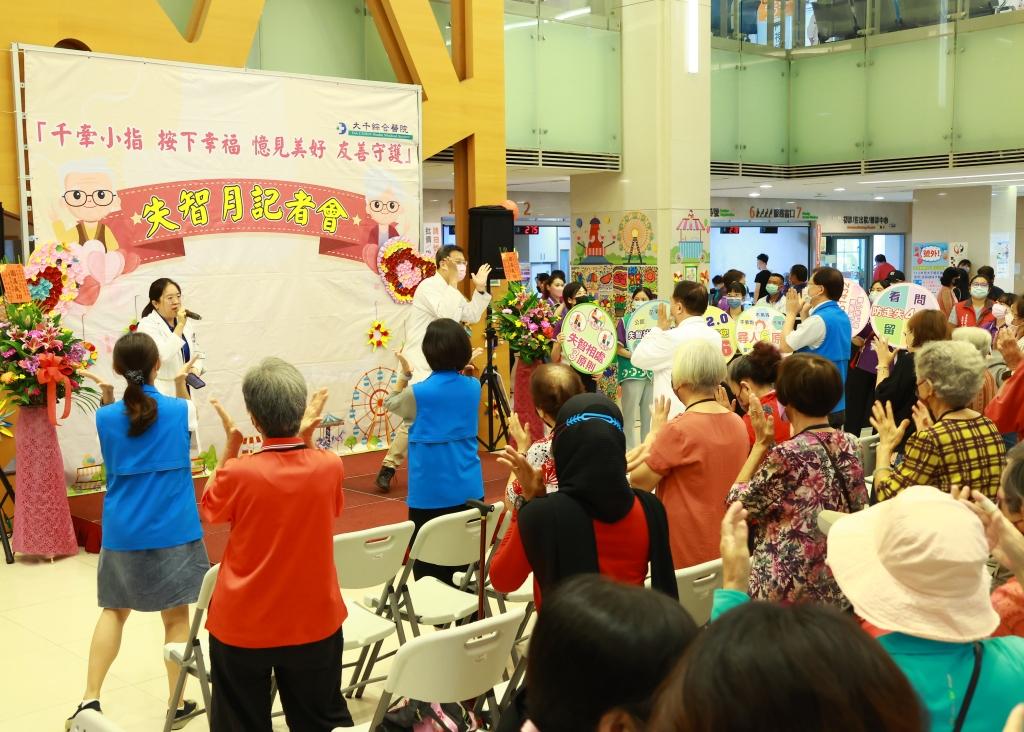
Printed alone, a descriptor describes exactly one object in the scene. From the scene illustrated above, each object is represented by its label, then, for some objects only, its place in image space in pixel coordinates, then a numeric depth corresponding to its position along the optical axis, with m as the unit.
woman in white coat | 6.27
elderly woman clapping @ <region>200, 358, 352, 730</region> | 2.91
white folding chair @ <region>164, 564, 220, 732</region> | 3.37
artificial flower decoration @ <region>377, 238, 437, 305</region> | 8.39
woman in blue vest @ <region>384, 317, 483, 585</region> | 4.36
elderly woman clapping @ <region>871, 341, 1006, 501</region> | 3.29
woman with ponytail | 3.76
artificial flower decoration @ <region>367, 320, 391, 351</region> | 8.38
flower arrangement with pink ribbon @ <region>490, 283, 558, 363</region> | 8.12
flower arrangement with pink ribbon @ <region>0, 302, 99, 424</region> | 5.73
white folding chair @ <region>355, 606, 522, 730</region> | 2.66
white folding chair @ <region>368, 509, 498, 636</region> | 3.95
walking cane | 3.39
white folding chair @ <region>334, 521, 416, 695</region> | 3.77
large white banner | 6.70
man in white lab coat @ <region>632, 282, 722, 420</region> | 6.07
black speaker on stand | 8.59
